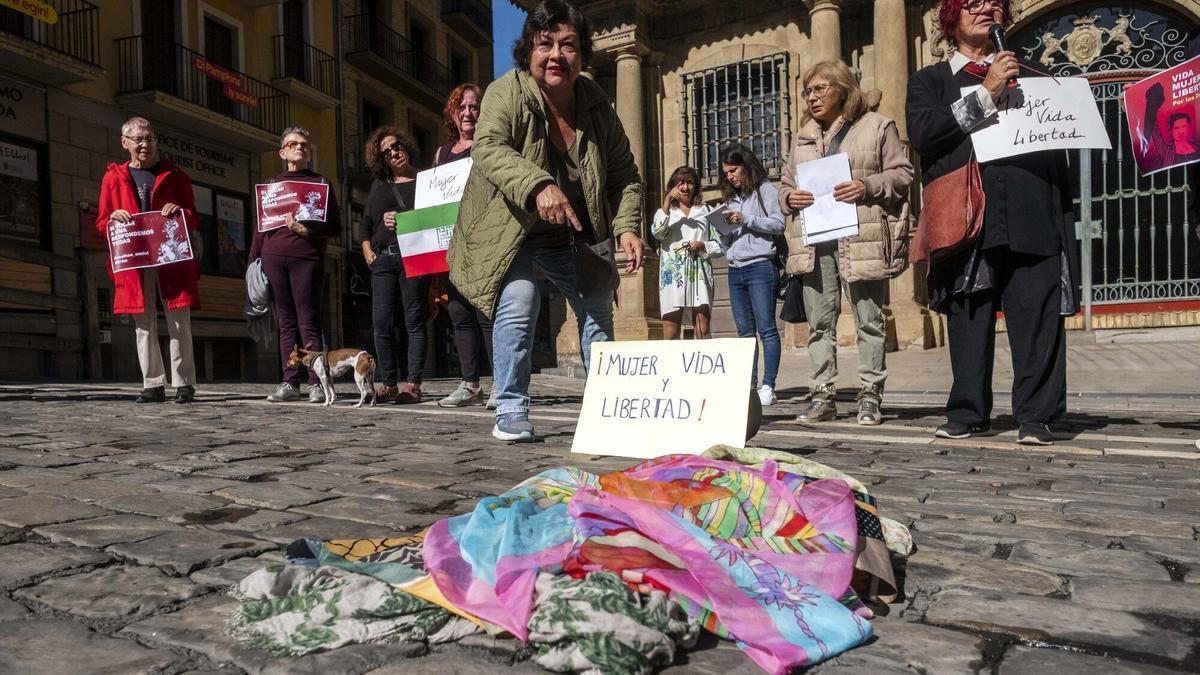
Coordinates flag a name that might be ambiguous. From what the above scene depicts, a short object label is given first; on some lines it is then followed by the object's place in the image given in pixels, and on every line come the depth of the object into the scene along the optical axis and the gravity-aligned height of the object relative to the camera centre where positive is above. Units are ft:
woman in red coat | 20.53 +1.79
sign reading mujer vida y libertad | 10.57 -0.94
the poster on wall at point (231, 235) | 59.47 +6.53
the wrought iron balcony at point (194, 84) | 52.54 +15.81
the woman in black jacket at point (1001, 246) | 13.25 +1.00
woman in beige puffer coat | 15.79 +1.54
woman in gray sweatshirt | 20.52 +1.70
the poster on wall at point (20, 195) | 44.78 +7.24
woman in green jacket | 12.60 +1.85
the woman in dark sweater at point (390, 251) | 20.81 +1.84
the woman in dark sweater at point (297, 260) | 21.03 +1.68
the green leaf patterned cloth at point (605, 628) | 4.18 -1.48
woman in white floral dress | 23.93 +1.84
